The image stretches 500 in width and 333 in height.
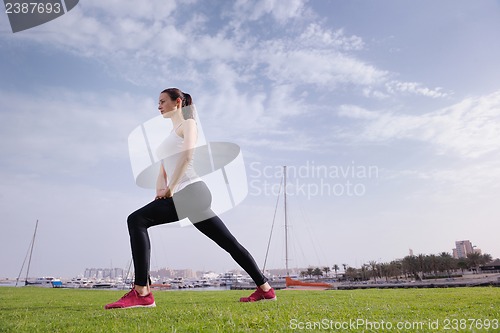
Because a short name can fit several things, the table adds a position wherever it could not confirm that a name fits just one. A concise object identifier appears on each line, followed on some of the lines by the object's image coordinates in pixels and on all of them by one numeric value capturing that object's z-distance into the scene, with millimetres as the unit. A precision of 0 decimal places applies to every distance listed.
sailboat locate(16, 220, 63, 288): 62262
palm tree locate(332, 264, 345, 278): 154575
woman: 4473
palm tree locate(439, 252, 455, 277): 96875
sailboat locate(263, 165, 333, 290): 29136
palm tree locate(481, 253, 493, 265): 98688
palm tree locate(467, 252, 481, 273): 95375
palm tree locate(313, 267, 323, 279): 141688
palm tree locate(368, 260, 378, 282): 110344
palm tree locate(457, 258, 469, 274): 99125
